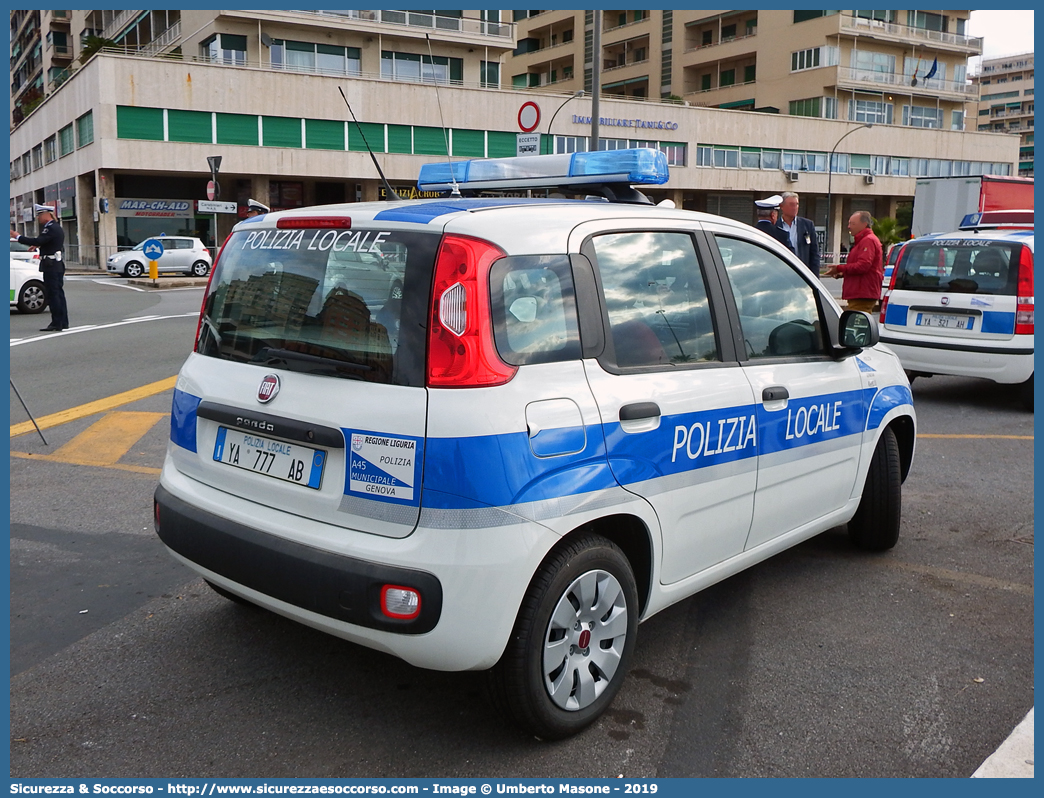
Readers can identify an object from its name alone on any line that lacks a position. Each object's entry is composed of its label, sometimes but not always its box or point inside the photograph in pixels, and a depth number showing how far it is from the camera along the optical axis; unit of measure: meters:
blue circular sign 32.84
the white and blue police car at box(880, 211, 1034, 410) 8.95
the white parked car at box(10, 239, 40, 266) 19.03
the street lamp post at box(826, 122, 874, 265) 61.78
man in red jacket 10.56
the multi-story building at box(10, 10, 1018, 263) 44.44
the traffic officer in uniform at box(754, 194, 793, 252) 10.22
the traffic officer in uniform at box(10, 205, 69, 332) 14.62
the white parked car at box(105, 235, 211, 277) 34.88
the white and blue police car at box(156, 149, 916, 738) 2.91
